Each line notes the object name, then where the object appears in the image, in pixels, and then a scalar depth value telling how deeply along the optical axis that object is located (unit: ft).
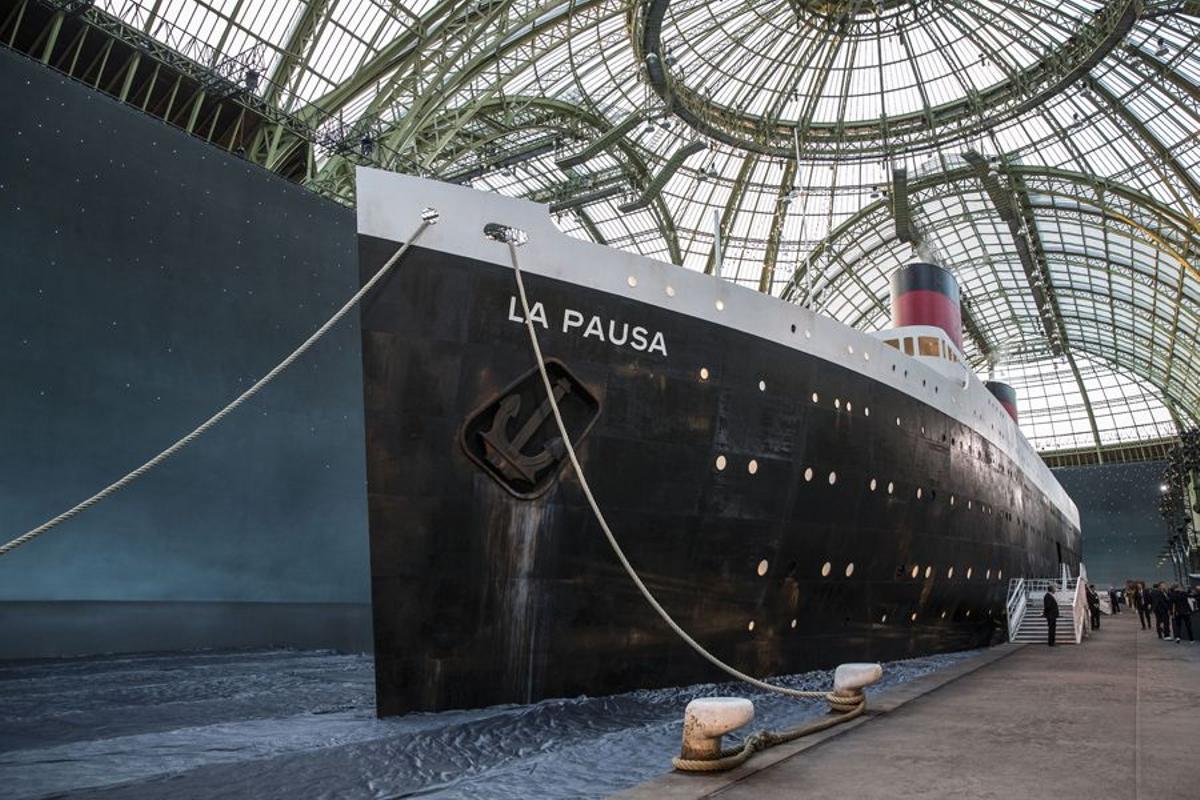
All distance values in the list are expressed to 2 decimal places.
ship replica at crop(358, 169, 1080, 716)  22.71
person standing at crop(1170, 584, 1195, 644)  54.13
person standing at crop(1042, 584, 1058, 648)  52.65
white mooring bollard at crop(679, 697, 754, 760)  15.70
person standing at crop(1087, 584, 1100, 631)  76.89
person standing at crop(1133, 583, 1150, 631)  77.77
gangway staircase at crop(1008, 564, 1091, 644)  56.80
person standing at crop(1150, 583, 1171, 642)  59.78
